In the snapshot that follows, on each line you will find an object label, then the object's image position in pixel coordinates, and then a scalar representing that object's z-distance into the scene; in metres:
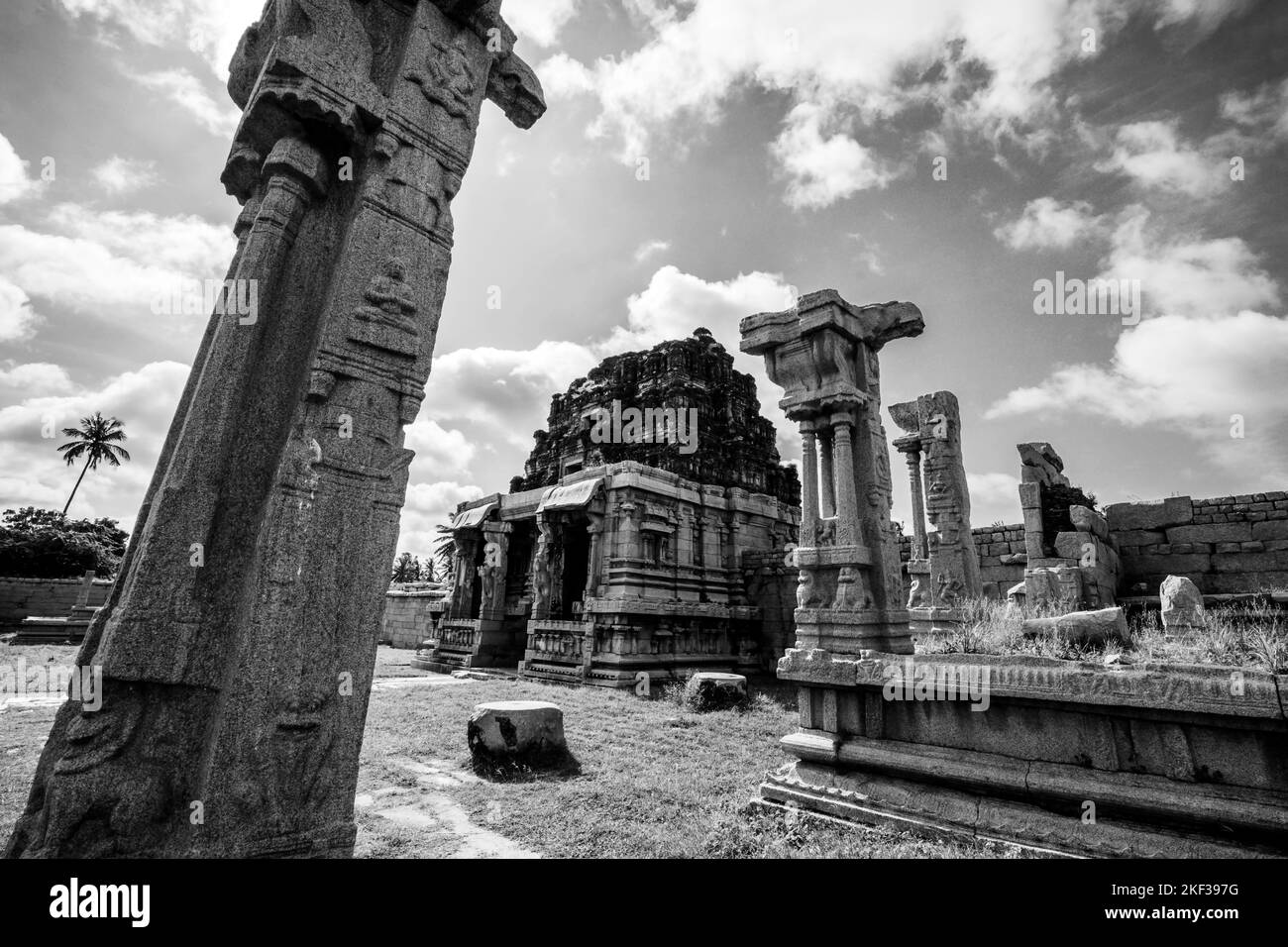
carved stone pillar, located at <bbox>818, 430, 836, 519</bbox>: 8.01
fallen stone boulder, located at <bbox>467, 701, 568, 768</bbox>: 5.62
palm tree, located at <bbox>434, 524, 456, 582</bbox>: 36.80
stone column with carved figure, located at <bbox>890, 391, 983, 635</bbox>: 10.73
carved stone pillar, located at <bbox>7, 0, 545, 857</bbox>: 2.45
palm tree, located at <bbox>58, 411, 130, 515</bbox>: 44.50
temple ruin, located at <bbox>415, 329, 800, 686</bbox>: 13.30
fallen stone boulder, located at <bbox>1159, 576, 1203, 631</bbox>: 6.91
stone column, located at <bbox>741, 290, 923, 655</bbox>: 7.05
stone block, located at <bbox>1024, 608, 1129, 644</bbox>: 4.50
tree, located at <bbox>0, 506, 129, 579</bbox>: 27.28
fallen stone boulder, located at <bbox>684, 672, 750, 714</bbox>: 8.87
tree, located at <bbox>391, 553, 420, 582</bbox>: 45.75
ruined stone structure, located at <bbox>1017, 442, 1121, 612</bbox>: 9.20
